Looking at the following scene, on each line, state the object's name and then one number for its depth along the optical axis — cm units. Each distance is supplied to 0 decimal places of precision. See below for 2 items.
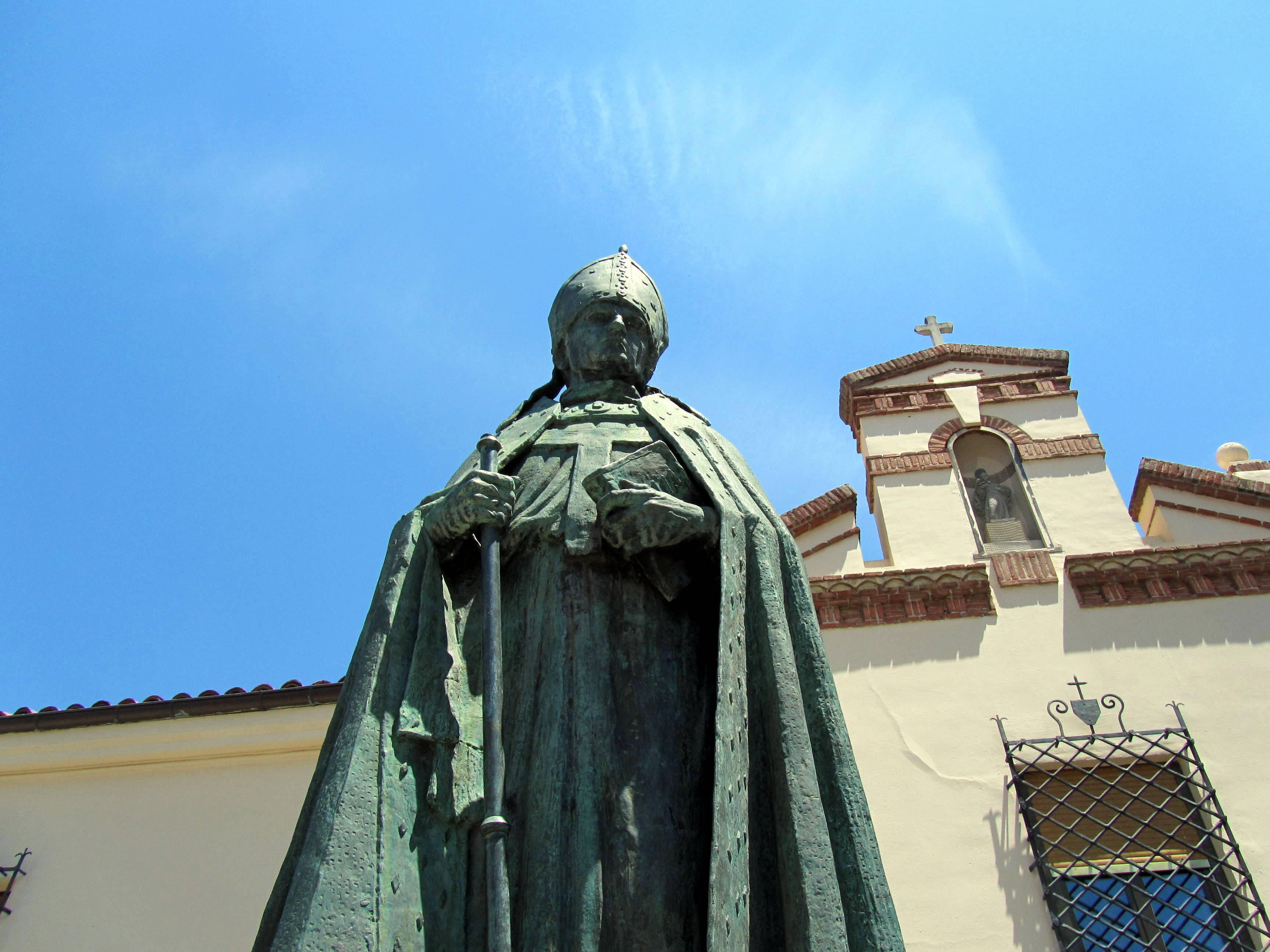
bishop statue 204
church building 661
